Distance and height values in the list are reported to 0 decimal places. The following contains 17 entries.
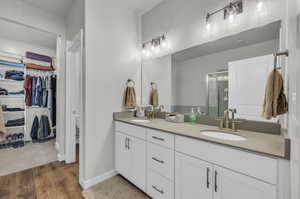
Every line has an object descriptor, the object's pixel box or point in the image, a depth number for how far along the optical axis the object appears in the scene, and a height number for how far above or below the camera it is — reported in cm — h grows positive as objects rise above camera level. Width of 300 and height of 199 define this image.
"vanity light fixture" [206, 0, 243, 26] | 135 +94
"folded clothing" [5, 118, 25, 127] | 318 -58
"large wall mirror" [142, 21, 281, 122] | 126 +29
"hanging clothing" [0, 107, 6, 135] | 284 -57
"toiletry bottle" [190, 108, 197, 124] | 167 -25
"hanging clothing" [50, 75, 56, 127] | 370 +0
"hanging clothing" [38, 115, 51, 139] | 353 -80
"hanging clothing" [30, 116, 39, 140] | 347 -83
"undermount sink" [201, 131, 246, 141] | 118 -34
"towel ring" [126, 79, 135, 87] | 221 +28
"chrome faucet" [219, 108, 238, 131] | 132 -23
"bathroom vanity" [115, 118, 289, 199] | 78 -50
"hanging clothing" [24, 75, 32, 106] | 346 +25
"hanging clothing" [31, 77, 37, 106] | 354 +17
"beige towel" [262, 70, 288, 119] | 92 +1
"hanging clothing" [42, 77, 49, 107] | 367 +22
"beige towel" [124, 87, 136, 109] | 211 -1
